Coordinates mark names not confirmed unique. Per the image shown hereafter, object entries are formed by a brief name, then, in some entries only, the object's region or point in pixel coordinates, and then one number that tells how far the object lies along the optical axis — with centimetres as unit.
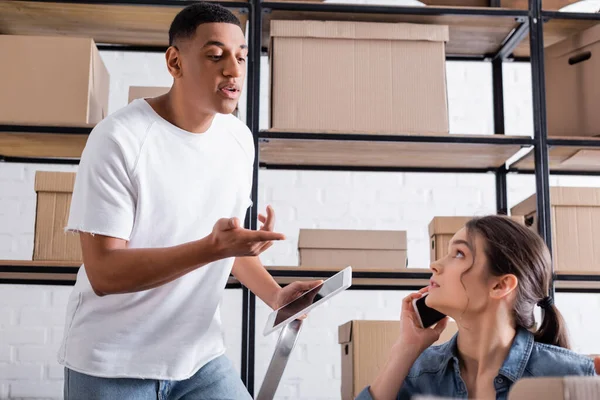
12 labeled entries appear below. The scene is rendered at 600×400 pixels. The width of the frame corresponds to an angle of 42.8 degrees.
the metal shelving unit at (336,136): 236
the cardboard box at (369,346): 226
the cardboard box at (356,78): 241
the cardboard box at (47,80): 235
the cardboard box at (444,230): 244
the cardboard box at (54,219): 229
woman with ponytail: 166
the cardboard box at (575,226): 244
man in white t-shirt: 148
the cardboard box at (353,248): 242
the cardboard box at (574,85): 254
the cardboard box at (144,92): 239
